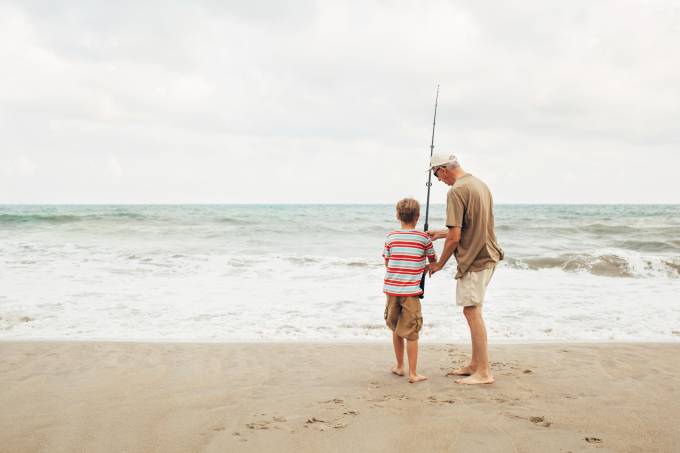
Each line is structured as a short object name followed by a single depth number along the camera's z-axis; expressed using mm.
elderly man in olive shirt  3510
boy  3566
